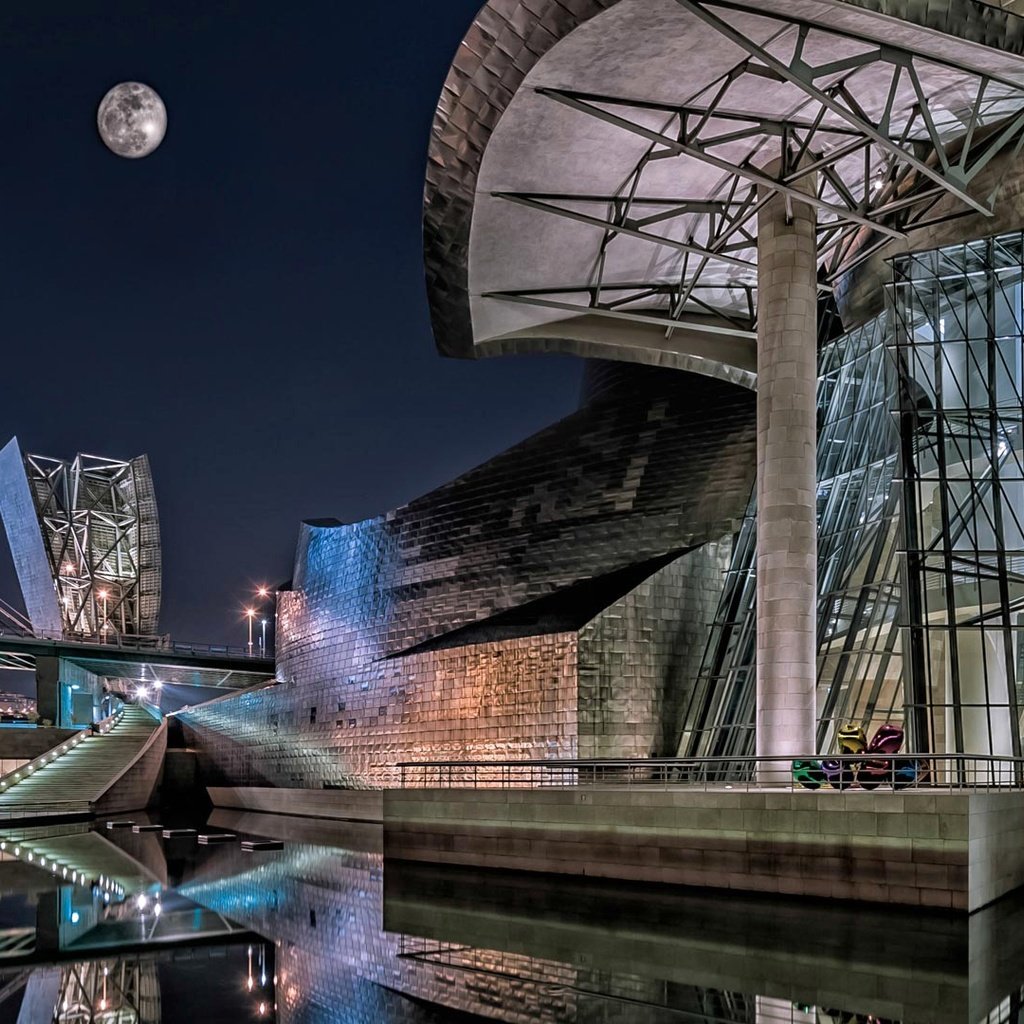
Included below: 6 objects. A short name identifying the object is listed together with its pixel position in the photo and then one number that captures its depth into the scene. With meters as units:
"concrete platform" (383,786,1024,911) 12.70
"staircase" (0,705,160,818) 39.09
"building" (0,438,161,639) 66.62
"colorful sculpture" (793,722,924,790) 14.62
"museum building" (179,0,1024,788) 17.08
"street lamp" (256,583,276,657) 76.75
